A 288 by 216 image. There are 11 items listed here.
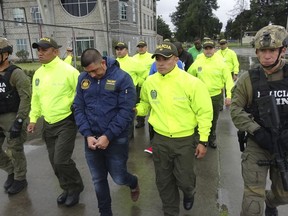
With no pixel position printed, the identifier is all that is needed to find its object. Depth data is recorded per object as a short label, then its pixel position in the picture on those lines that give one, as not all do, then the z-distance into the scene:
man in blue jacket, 2.21
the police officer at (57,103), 2.61
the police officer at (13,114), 2.87
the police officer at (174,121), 2.25
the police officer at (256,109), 1.97
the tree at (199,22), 58.93
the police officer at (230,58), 6.79
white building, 26.93
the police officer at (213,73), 3.92
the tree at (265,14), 51.28
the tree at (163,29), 57.44
